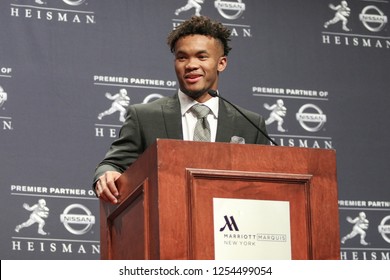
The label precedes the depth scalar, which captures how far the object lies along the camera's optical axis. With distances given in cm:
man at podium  725
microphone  690
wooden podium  593
